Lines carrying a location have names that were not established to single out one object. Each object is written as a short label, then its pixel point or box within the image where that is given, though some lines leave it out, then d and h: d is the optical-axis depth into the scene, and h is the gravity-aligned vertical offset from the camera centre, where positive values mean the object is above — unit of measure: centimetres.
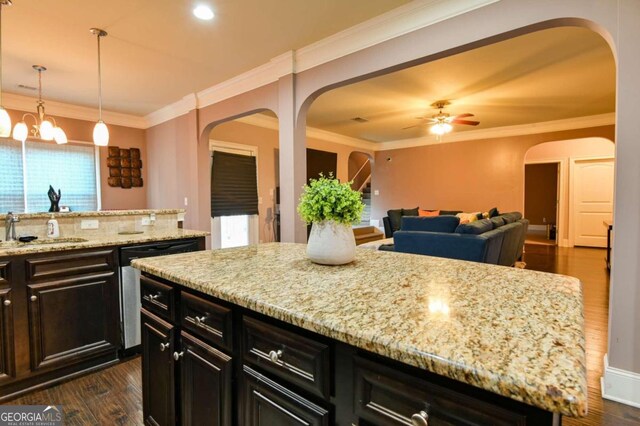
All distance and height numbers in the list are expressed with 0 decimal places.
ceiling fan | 491 +129
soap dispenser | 257 -19
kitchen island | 60 -32
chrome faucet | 232 -17
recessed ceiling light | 253 +157
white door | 718 +1
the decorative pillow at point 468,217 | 545 -29
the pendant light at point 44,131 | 314 +75
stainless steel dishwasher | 244 -72
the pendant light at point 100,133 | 278 +63
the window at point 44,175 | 451 +46
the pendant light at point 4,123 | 220 +57
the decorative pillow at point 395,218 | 678 -36
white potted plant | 133 -6
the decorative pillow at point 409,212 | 688 -24
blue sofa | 349 -44
